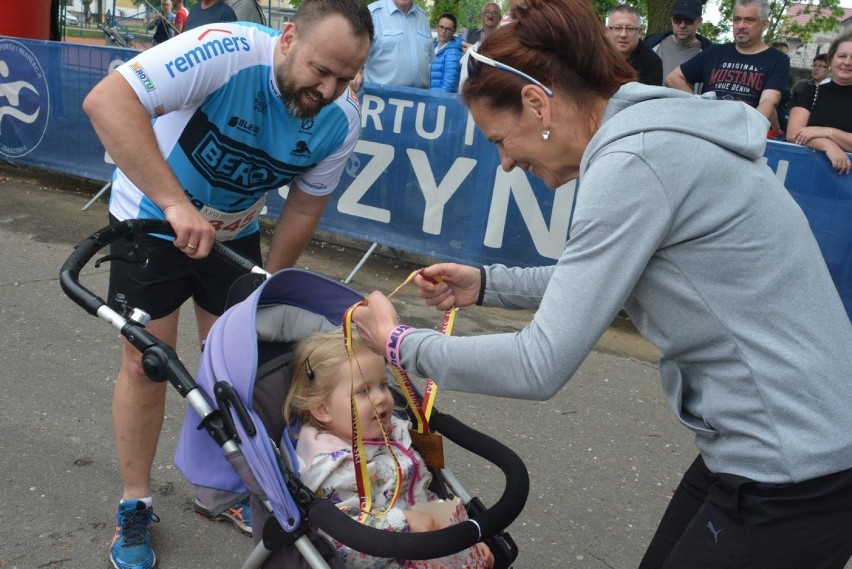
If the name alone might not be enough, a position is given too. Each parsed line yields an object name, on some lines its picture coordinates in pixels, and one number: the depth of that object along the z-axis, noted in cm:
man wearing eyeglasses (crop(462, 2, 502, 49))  1028
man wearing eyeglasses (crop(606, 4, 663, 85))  622
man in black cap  684
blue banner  529
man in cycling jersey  256
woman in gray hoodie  162
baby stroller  211
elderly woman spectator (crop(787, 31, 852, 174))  525
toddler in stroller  239
